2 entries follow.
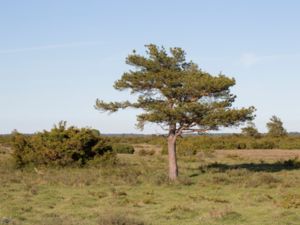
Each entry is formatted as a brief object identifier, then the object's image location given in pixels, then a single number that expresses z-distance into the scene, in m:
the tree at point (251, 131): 100.02
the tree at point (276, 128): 104.69
